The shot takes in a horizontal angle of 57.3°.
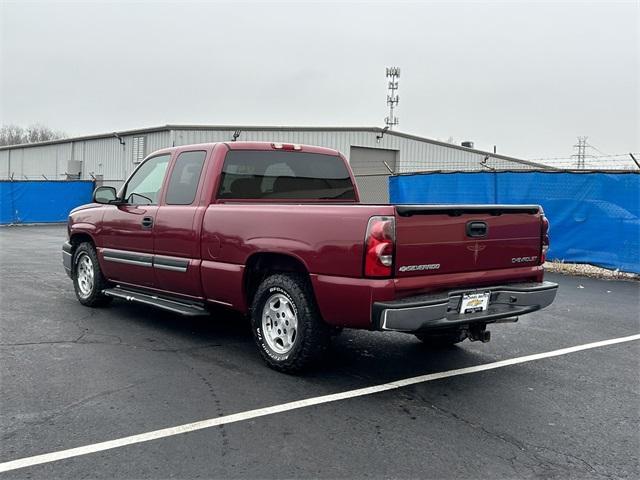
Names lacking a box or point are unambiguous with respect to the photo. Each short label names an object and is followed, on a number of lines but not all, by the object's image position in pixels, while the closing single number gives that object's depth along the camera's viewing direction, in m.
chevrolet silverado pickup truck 4.16
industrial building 26.20
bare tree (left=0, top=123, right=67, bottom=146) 81.37
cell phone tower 45.47
